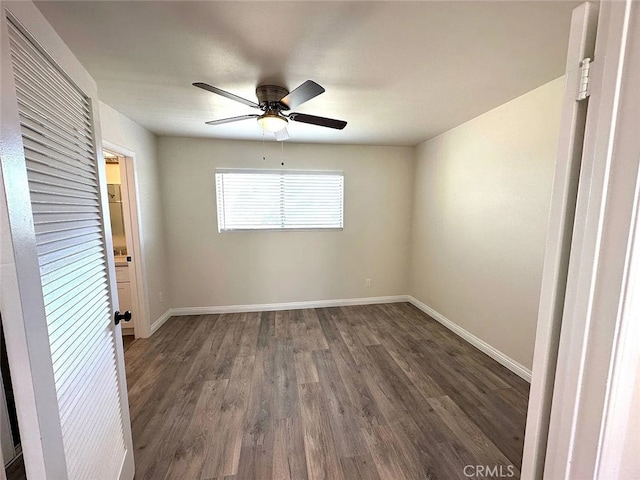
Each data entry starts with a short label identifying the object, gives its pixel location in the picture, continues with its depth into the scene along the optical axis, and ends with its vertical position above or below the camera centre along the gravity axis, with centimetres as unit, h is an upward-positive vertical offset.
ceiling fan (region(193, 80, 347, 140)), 181 +74
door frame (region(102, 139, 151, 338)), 277 -35
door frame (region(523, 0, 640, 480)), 60 -14
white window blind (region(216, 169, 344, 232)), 360 +14
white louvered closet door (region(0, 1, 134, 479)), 60 -22
